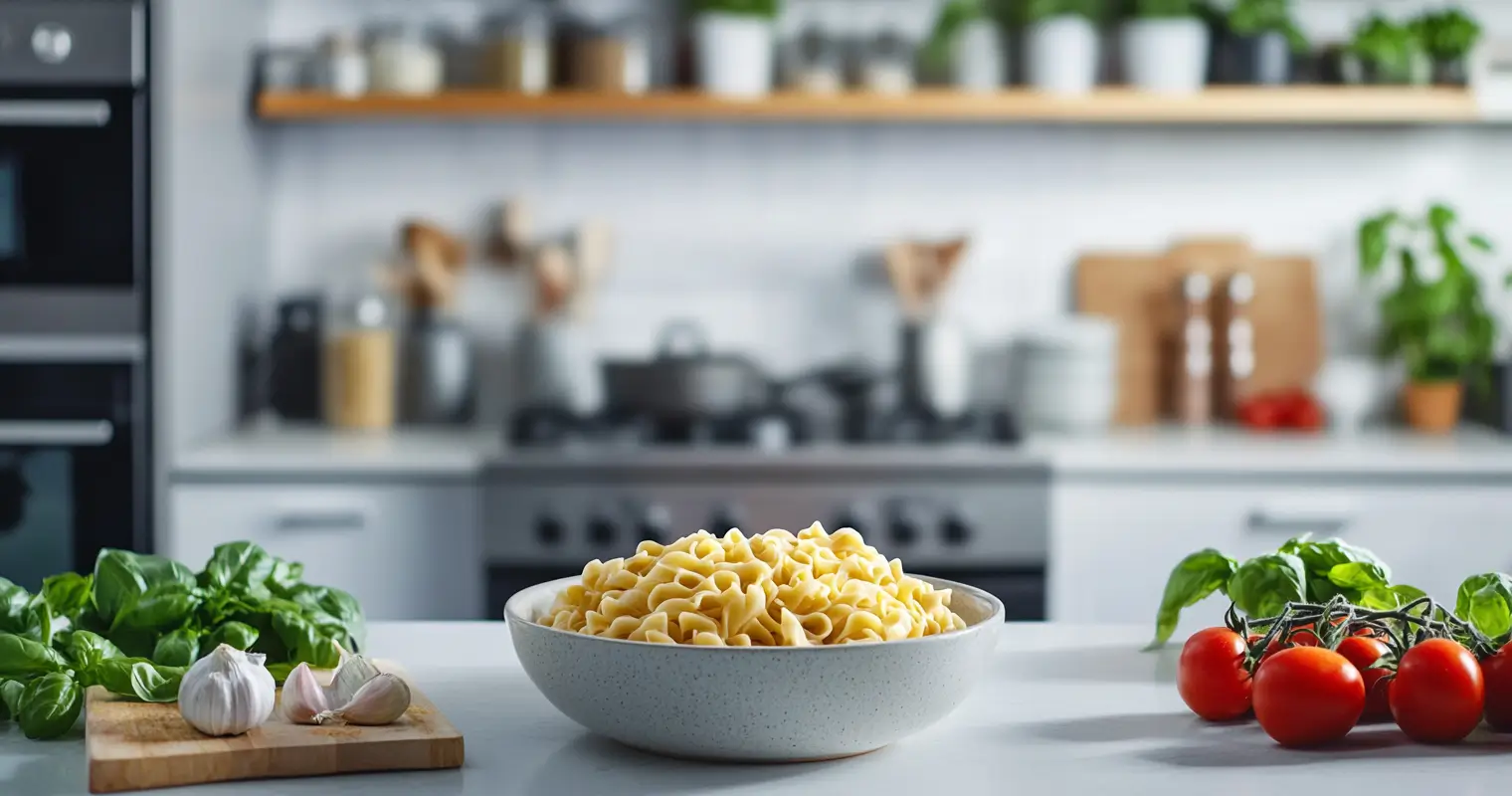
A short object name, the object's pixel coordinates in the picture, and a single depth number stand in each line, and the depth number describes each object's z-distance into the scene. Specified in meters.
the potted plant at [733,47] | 3.39
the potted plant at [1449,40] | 3.33
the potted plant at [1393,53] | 3.35
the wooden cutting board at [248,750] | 1.02
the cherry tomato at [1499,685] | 1.13
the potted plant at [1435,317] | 3.41
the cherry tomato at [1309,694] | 1.10
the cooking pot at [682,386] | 3.21
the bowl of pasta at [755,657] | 1.03
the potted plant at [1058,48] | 3.38
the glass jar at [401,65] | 3.43
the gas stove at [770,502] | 2.91
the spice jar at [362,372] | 3.42
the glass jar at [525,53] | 3.41
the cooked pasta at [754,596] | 1.06
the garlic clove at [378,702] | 1.10
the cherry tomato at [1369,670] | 1.16
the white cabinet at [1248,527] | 2.94
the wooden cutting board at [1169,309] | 3.61
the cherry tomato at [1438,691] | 1.10
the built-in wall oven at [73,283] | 2.87
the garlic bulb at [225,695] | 1.05
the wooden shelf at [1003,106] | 3.31
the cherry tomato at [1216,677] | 1.18
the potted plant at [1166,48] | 3.38
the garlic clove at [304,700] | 1.11
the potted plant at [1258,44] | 3.39
